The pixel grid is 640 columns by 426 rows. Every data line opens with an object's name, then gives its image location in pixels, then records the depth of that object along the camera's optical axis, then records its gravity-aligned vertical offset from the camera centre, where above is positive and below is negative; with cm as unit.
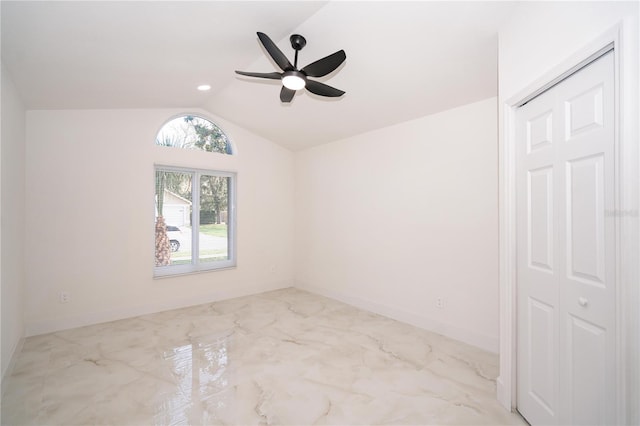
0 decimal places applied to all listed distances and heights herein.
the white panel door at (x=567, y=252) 143 -22
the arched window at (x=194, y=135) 452 +121
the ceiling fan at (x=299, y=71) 222 +113
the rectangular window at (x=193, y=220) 454 -11
